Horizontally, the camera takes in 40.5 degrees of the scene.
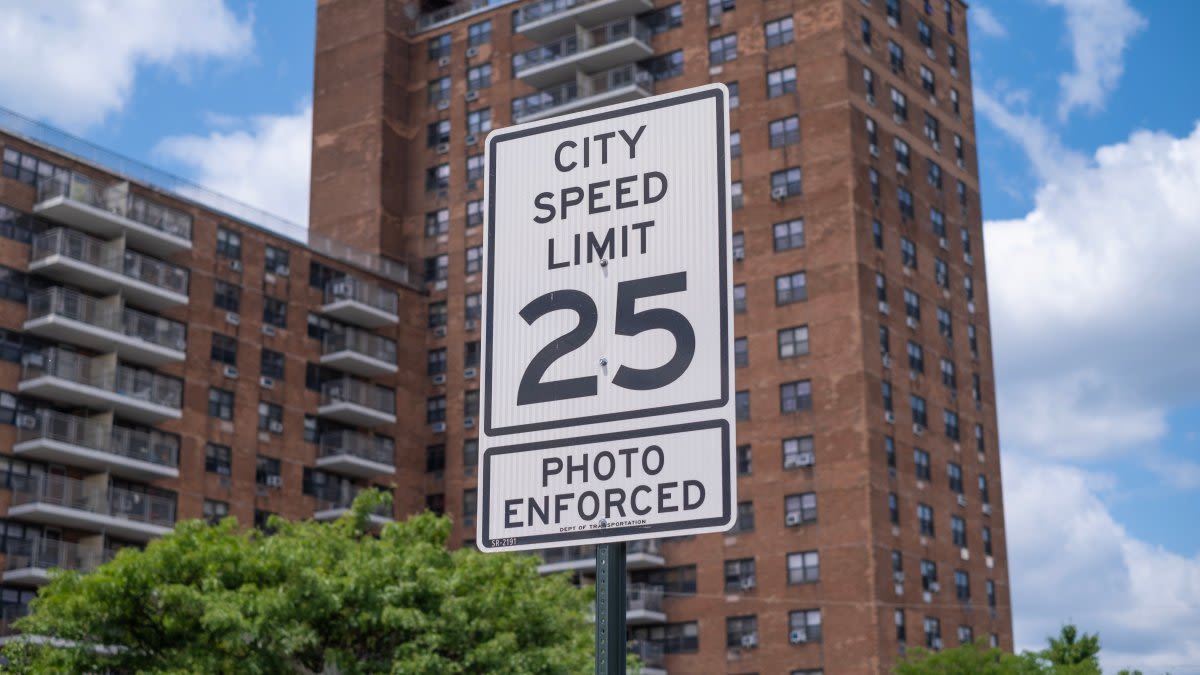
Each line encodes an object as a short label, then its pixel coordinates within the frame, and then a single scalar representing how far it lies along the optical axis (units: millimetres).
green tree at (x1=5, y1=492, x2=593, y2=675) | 36875
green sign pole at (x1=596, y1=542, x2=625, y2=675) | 5227
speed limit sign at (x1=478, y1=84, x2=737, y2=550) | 5328
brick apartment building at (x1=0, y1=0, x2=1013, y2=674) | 64062
